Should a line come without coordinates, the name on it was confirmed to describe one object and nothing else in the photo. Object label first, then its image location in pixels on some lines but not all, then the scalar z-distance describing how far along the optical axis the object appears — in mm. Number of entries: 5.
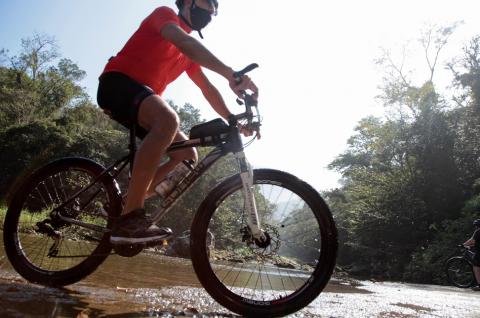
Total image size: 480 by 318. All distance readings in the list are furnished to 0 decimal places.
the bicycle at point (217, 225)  2520
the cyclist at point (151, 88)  2525
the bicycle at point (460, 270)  13957
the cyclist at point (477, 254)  10820
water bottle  2779
